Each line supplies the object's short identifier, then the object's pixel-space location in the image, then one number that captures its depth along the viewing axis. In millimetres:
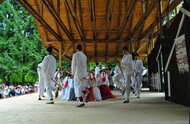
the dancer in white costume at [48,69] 6282
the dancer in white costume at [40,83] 7915
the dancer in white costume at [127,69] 6137
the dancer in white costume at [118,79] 8547
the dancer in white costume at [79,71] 5386
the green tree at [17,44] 20219
